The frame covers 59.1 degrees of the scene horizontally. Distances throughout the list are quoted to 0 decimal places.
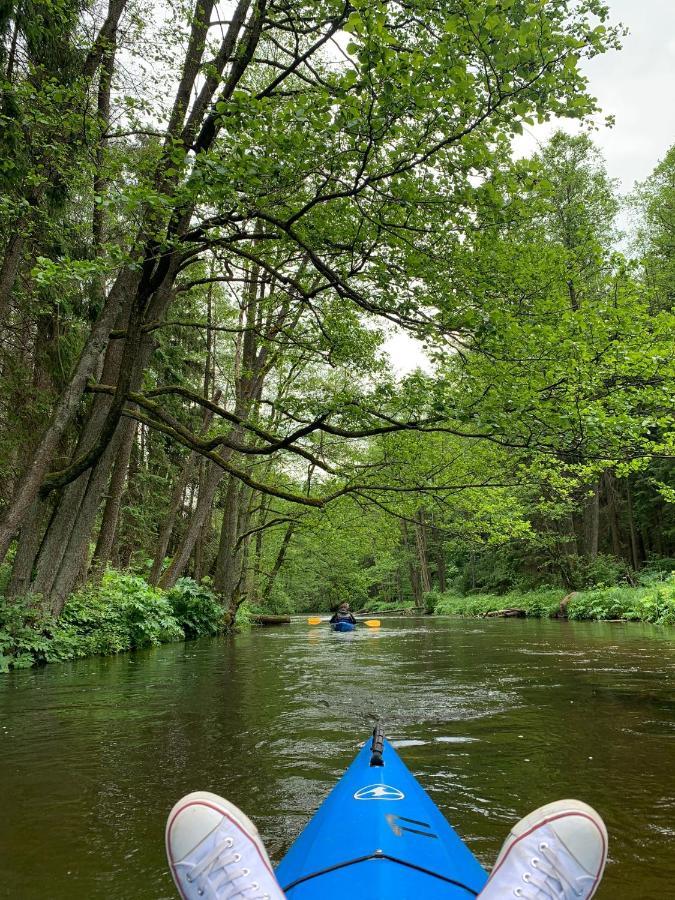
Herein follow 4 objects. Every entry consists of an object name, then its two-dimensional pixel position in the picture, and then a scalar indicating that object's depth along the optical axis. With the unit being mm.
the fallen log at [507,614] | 22672
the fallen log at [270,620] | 23062
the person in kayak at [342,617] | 17641
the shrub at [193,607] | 14460
